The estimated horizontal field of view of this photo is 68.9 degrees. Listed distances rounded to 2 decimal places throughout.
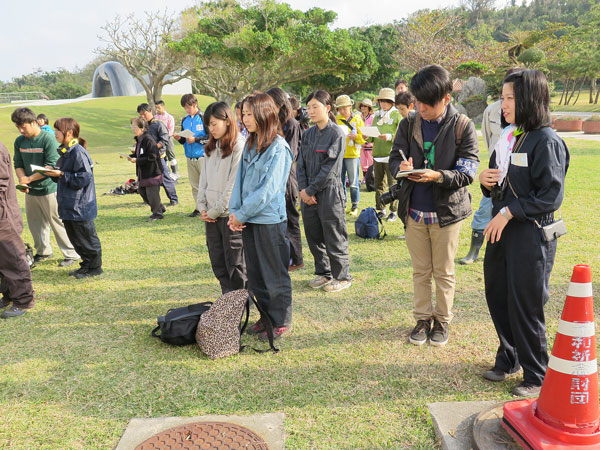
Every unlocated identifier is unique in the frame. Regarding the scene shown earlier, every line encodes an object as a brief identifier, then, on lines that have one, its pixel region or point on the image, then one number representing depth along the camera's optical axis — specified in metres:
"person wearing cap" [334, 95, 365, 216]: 6.22
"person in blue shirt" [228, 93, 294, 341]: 3.20
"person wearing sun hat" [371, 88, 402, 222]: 6.04
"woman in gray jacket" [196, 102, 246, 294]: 3.53
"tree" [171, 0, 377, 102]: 22.06
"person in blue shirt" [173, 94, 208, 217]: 7.18
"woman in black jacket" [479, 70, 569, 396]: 2.33
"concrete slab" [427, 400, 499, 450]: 2.26
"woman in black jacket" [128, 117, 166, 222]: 7.00
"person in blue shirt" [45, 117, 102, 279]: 4.68
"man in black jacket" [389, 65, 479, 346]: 2.84
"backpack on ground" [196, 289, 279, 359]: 3.21
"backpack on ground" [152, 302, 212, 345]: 3.37
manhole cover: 2.31
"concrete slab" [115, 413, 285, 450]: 2.37
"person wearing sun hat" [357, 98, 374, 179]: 7.63
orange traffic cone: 2.03
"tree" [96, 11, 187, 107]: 25.42
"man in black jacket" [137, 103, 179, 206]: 7.75
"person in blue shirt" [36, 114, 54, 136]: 9.97
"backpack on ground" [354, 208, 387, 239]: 5.95
